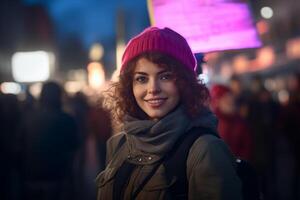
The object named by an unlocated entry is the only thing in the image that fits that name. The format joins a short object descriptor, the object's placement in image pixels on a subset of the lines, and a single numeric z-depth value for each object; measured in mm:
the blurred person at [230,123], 6777
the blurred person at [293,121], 9195
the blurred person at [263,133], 8805
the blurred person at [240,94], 8914
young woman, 2633
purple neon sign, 4355
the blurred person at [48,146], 6660
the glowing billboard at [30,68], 29297
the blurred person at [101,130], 11031
